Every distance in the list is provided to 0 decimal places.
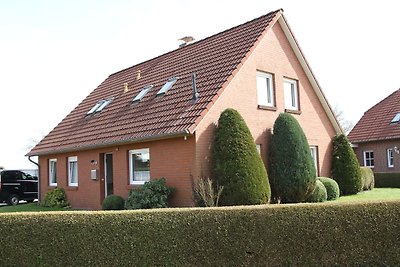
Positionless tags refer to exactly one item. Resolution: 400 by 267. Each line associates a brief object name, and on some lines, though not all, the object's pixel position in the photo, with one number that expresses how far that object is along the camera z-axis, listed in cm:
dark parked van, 2497
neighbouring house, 3000
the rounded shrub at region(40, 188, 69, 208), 2014
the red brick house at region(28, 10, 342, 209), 1467
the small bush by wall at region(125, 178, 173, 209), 1368
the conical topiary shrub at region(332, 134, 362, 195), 1962
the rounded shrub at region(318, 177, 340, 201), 1769
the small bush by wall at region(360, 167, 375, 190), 2197
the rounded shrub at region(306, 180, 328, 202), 1579
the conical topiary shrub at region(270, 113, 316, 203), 1514
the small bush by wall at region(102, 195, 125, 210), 1559
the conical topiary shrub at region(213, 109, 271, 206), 1317
